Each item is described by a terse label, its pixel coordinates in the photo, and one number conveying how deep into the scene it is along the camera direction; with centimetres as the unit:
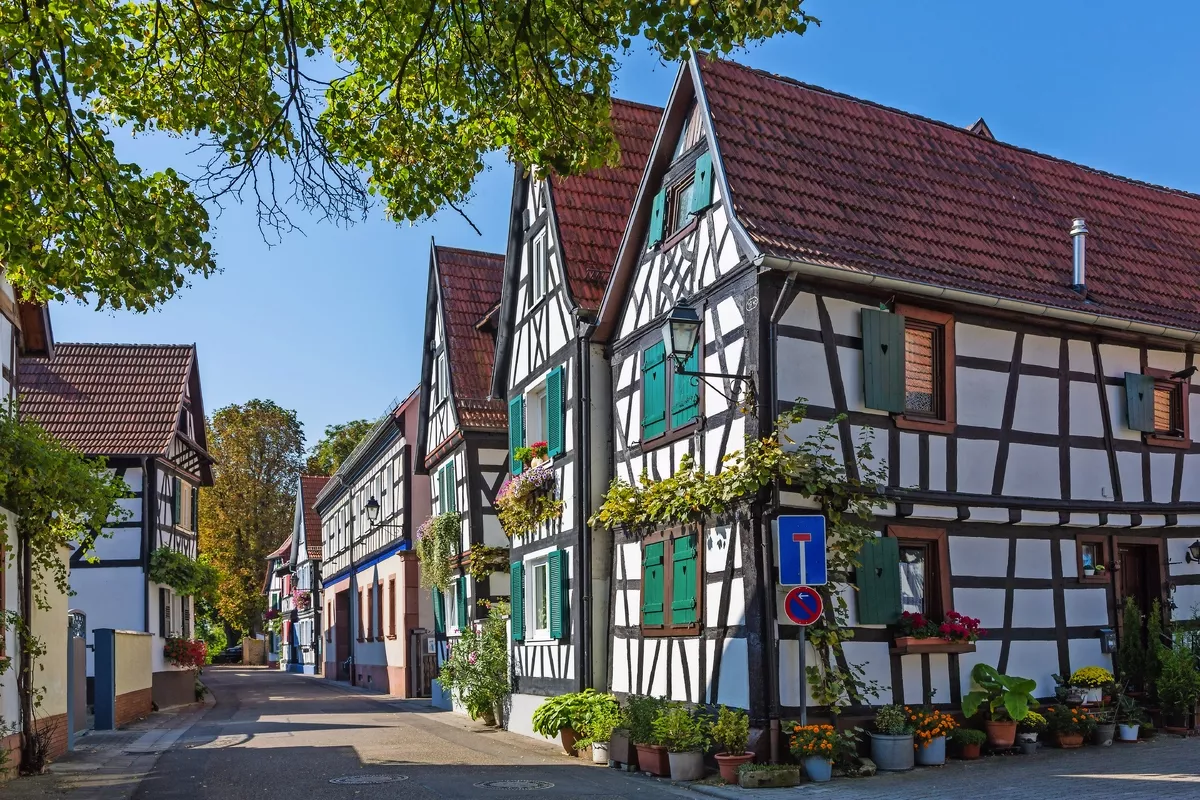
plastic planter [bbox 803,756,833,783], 1236
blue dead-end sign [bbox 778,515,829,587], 1239
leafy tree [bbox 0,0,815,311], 881
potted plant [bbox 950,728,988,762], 1340
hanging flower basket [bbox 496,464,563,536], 1894
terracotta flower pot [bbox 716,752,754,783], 1254
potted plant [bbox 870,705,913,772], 1277
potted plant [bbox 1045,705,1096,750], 1405
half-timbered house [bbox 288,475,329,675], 5131
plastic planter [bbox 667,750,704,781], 1318
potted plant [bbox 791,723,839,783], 1236
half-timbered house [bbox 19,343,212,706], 2898
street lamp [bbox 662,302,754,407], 1355
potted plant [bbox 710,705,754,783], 1257
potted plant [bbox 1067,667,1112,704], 1438
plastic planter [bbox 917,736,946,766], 1305
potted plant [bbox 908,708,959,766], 1303
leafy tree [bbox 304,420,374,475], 7092
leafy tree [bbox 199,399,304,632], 5975
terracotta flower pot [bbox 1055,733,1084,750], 1402
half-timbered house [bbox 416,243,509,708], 2416
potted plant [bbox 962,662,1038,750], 1349
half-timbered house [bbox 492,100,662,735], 1741
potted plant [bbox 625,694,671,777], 1358
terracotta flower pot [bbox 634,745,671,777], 1355
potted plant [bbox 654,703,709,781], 1320
